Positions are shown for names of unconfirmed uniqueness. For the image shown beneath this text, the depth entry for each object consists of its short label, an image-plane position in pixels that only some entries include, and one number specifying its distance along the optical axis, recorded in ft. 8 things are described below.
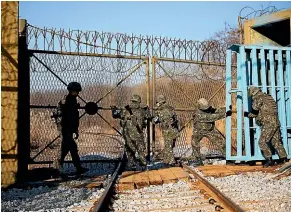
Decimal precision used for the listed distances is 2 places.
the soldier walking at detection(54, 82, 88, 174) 26.21
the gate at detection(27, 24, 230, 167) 30.99
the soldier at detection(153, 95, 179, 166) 31.27
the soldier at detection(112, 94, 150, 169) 29.27
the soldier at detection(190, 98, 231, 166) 31.04
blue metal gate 29.91
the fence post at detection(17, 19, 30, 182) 27.86
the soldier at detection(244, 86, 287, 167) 28.04
